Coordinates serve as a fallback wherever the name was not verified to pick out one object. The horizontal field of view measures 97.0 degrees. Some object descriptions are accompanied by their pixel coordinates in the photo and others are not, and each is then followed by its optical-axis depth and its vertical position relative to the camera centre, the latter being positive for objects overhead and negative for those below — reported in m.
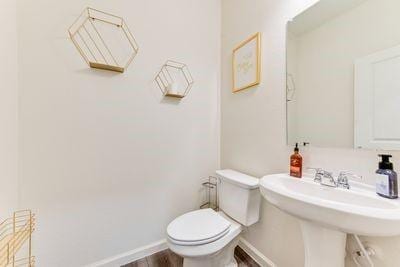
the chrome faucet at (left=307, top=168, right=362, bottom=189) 0.87 -0.24
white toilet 1.06 -0.64
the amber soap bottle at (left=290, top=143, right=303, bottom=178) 1.06 -0.20
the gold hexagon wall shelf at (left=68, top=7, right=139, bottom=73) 1.25 +0.68
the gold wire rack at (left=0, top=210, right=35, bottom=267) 0.82 -0.56
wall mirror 0.78 +0.30
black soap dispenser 0.70 -0.19
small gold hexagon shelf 1.55 +0.48
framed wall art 1.40 +0.58
